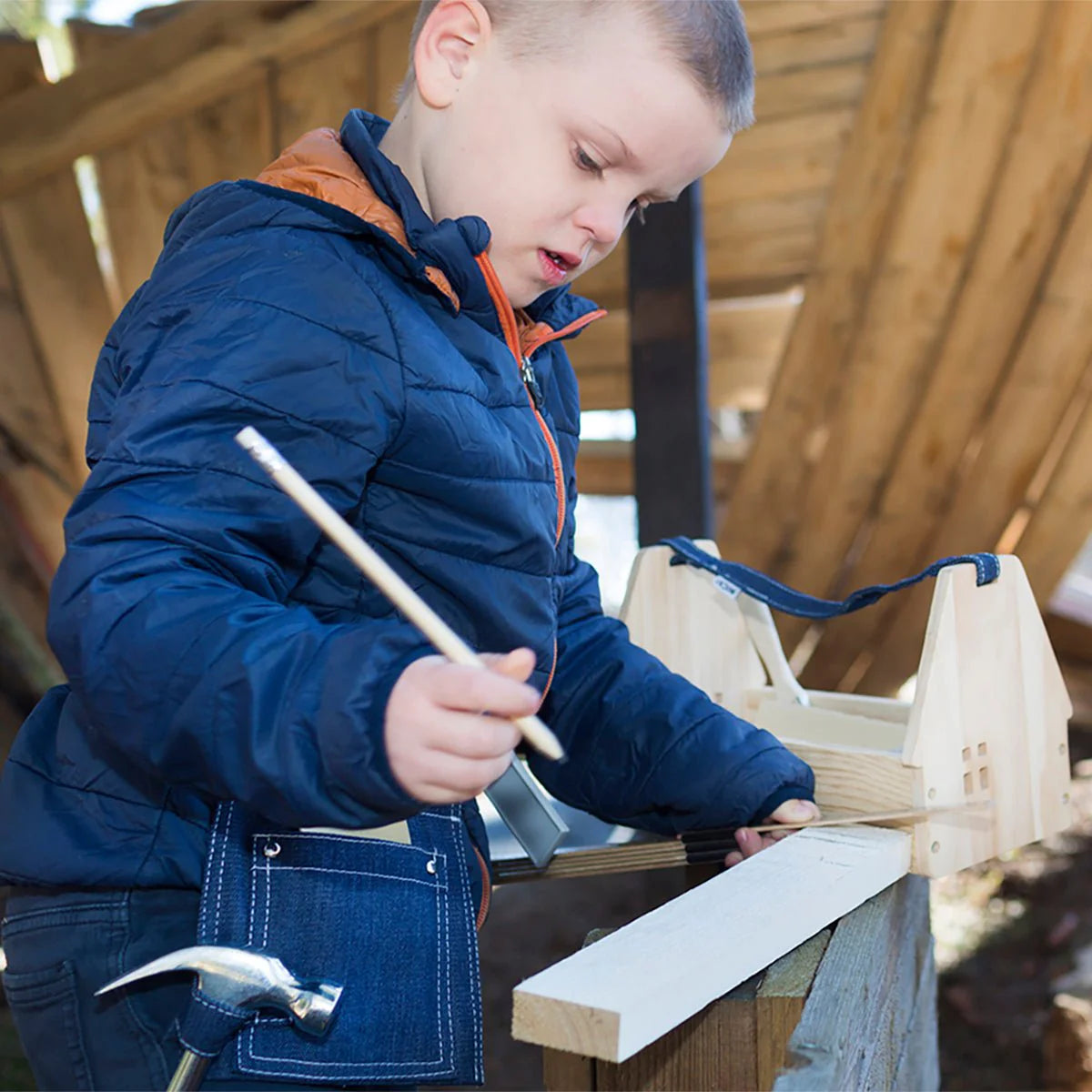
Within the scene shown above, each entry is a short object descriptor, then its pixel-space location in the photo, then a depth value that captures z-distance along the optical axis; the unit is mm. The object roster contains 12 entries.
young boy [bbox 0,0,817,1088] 796
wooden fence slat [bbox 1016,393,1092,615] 3170
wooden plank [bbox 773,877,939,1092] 865
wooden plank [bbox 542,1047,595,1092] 1070
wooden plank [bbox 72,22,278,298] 3438
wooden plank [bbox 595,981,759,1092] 984
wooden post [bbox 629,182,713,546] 2938
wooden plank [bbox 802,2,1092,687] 2741
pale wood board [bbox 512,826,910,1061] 814
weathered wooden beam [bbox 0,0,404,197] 3180
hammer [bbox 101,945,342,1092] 925
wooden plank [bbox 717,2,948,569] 2959
